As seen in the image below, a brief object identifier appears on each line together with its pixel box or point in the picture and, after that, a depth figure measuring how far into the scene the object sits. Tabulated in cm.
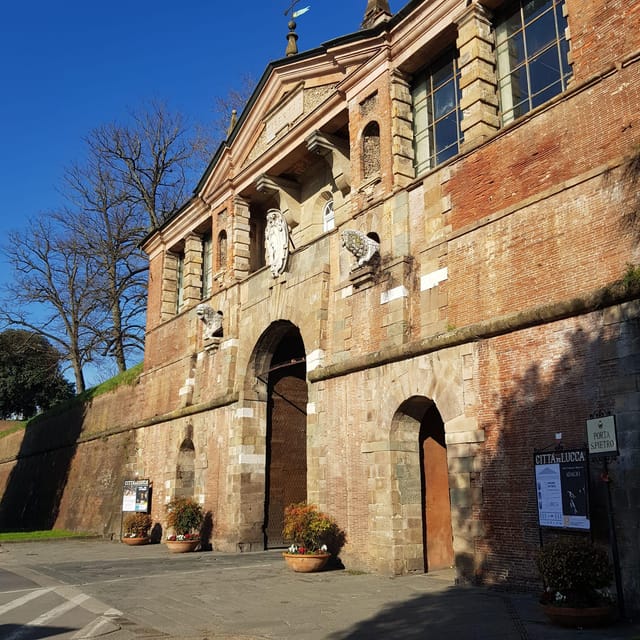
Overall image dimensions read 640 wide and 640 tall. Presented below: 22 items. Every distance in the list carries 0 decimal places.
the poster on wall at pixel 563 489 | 873
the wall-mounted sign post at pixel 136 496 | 2075
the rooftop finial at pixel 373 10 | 1636
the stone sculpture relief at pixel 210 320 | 1962
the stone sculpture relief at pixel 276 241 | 1689
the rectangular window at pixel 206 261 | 2267
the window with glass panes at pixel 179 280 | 2411
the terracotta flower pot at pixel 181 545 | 1761
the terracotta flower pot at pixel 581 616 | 746
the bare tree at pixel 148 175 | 3450
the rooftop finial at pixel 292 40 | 2012
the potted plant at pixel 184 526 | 1764
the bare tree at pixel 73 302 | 3497
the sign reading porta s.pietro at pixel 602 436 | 812
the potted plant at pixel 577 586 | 749
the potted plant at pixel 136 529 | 2047
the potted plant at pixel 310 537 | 1269
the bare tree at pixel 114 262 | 3469
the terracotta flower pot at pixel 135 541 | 2044
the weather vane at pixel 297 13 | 1918
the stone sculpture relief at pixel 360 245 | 1362
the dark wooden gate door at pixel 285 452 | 1770
